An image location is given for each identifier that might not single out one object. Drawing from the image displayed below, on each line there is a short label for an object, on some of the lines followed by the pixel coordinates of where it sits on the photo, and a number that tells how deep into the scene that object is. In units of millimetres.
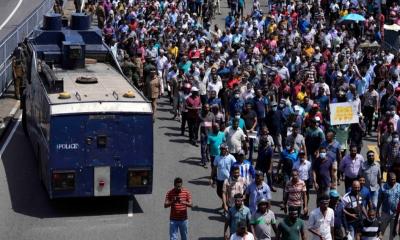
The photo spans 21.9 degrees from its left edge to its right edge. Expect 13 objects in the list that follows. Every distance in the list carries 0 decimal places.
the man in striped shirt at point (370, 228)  17609
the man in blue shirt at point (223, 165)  20453
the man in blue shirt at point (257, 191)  18562
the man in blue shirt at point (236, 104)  26016
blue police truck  20125
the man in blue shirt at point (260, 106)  25703
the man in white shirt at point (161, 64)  31953
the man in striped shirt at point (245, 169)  19547
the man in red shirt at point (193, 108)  26641
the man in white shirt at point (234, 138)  22609
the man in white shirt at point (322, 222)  17094
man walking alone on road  18062
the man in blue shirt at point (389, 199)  18609
